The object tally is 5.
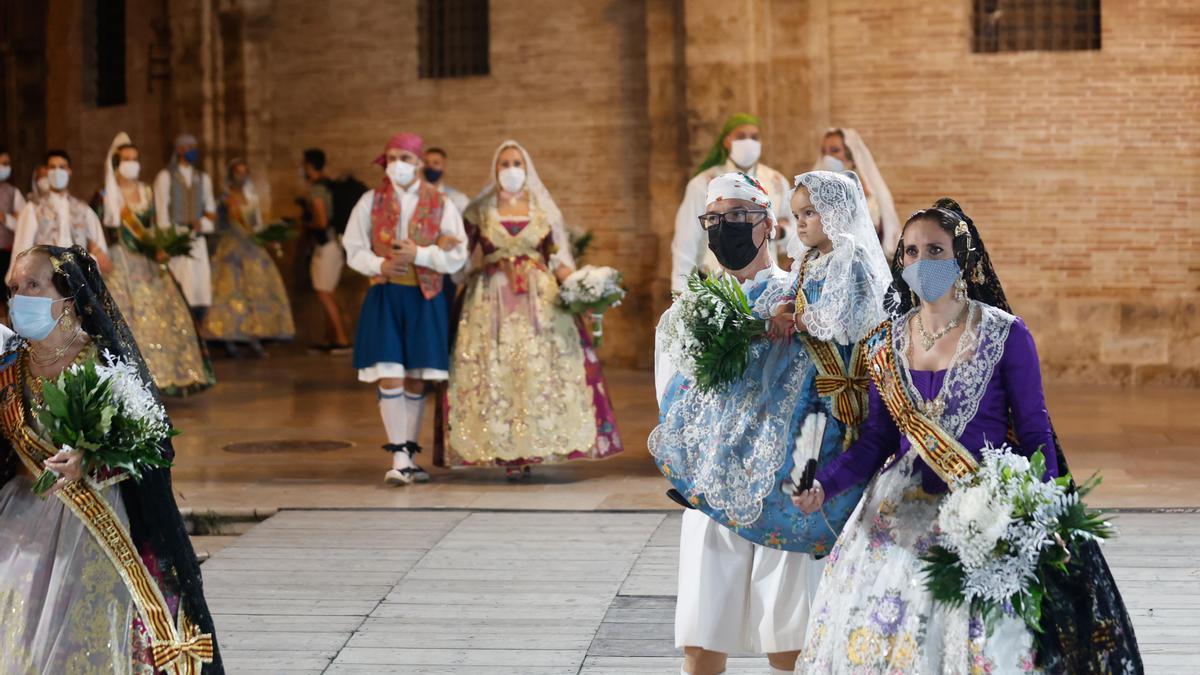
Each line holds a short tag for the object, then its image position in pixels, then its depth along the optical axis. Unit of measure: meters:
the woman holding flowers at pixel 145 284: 12.65
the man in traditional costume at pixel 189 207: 15.20
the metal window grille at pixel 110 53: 19.39
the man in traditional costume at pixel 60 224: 11.92
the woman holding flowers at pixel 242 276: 15.86
